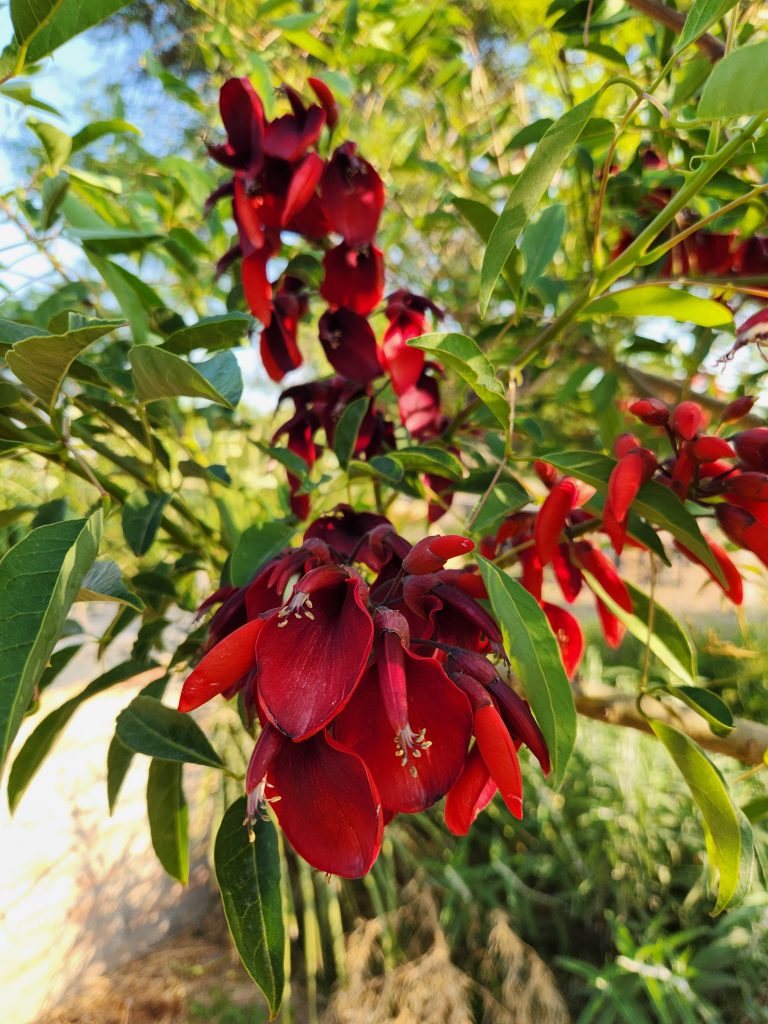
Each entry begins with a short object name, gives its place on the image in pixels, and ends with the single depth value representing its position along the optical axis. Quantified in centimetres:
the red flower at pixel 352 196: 35
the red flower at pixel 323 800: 19
